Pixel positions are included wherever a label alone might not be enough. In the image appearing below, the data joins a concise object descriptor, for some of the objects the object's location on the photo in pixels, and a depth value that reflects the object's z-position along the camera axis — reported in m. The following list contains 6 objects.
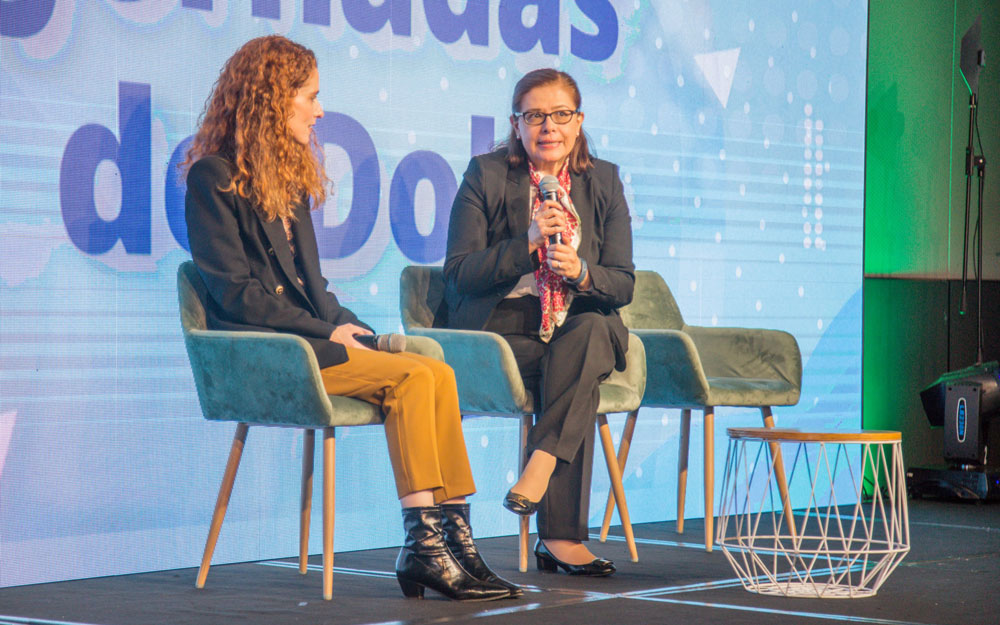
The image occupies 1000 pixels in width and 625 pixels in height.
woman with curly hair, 5.70
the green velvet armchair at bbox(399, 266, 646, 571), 6.51
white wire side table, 5.80
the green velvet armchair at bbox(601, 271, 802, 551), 7.73
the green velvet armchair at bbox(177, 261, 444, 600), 5.75
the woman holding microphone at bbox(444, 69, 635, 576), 6.42
